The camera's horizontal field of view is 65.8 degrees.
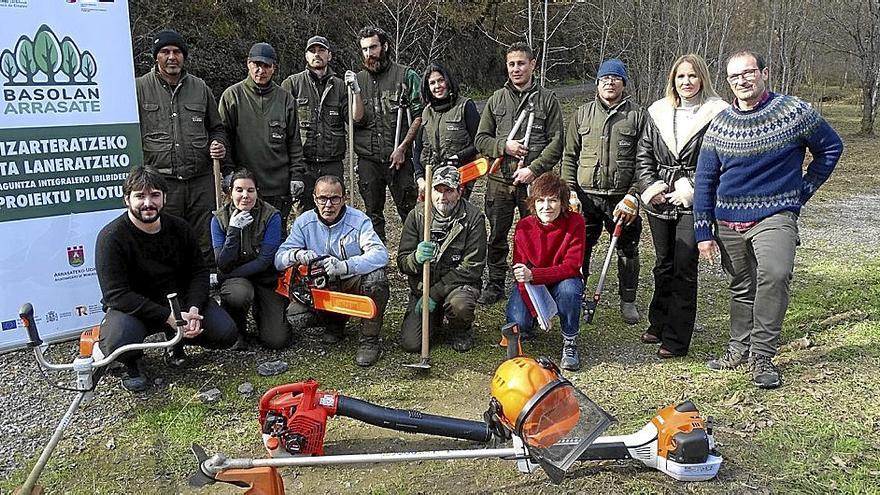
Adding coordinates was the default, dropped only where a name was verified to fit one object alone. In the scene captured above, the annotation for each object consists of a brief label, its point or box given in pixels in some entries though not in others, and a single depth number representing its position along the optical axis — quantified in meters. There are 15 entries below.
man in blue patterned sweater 3.98
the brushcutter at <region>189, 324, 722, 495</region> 3.00
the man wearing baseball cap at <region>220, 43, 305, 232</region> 5.49
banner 4.75
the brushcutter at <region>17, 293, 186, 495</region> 2.92
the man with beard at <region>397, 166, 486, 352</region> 4.80
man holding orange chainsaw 4.75
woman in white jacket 4.45
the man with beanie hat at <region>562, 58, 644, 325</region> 4.96
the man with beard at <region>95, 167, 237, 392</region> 4.21
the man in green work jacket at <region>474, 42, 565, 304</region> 5.38
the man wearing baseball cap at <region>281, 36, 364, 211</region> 5.84
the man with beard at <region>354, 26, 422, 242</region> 5.92
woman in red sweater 4.68
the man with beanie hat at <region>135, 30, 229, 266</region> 5.31
